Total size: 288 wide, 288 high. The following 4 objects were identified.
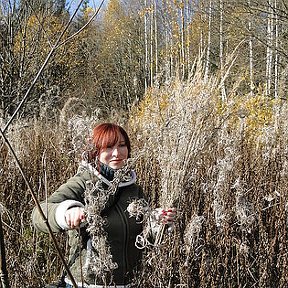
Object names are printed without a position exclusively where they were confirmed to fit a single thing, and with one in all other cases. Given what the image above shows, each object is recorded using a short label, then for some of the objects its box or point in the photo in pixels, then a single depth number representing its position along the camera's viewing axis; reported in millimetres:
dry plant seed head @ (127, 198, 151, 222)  1277
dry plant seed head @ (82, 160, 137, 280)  1169
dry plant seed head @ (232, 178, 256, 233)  1987
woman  1403
